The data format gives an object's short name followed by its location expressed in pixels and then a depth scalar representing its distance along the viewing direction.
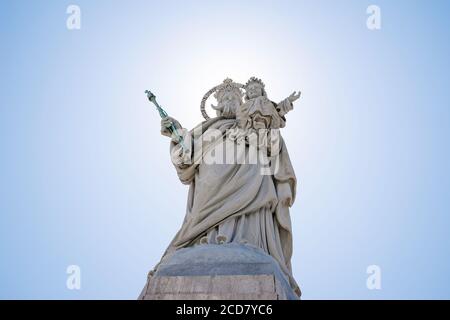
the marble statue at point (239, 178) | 10.55
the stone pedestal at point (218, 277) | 8.18
